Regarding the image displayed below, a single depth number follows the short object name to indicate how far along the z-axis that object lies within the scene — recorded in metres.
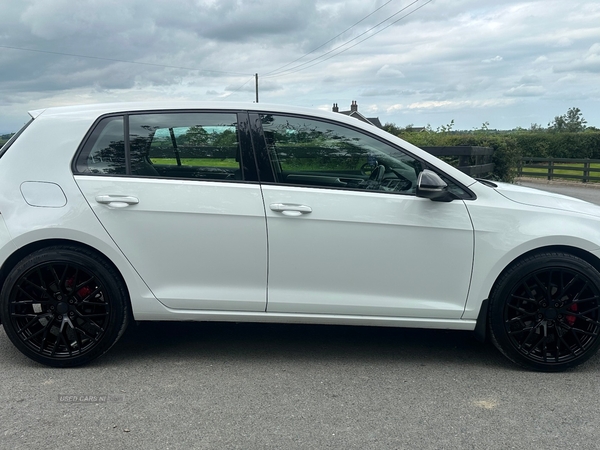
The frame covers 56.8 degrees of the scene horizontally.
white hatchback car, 3.60
